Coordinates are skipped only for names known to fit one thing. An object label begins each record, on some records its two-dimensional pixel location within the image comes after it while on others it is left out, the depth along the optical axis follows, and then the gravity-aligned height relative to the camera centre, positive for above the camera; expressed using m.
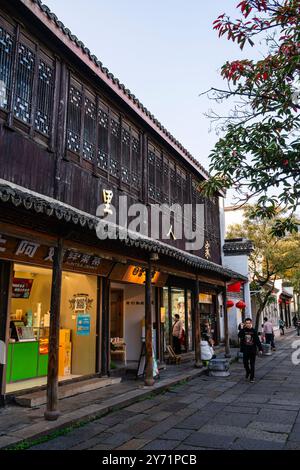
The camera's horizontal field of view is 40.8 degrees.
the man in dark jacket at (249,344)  12.17 -0.80
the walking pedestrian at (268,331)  20.12 -0.71
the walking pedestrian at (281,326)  35.22 -0.76
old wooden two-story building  7.70 +1.76
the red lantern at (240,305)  20.72 +0.63
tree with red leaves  5.96 +3.11
